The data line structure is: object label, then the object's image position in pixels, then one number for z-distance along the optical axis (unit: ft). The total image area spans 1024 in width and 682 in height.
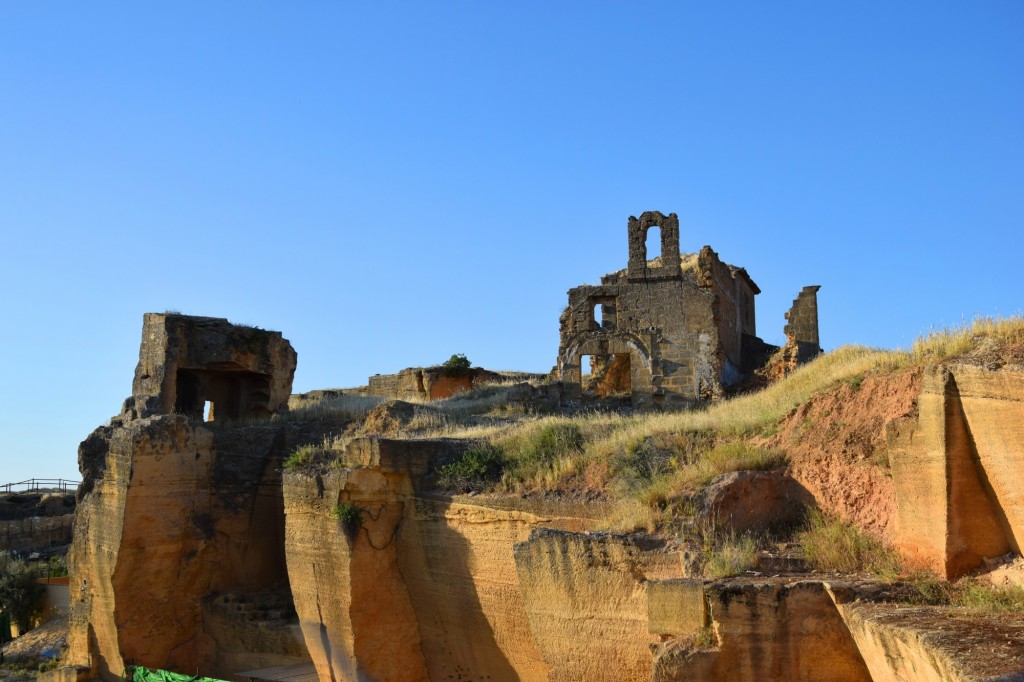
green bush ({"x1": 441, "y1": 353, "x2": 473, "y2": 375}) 101.53
